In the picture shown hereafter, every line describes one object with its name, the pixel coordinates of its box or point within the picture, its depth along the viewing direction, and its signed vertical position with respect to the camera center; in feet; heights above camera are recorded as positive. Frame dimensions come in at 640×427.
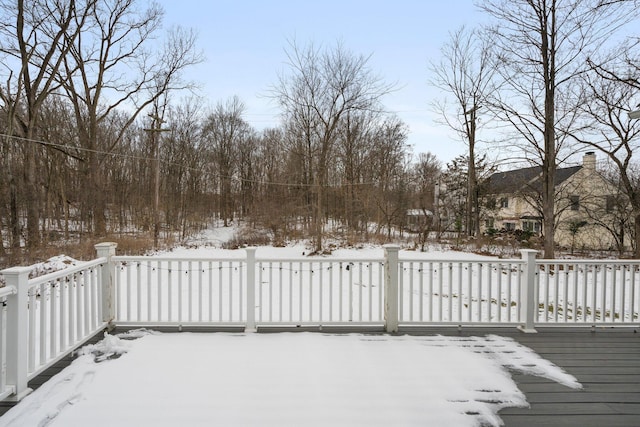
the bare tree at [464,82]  40.78 +15.91
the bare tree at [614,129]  31.34 +8.29
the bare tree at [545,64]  24.22 +11.18
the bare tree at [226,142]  68.54 +13.45
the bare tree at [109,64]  38.09 +16.92
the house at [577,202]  42.88 +1.17
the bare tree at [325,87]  37.60 +13.54
